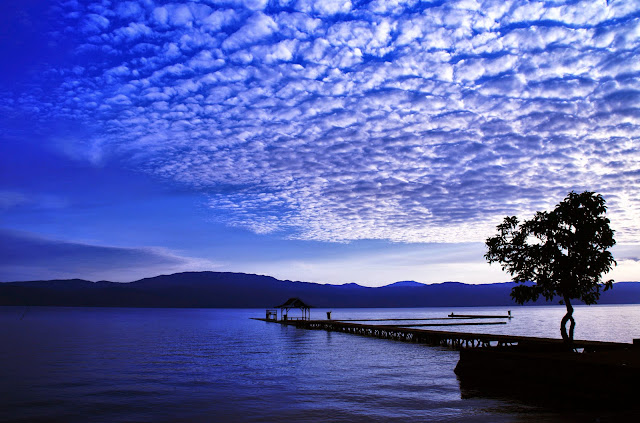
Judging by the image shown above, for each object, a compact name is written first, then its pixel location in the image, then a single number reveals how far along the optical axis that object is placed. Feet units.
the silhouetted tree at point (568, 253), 84.38
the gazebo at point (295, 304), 282.56
